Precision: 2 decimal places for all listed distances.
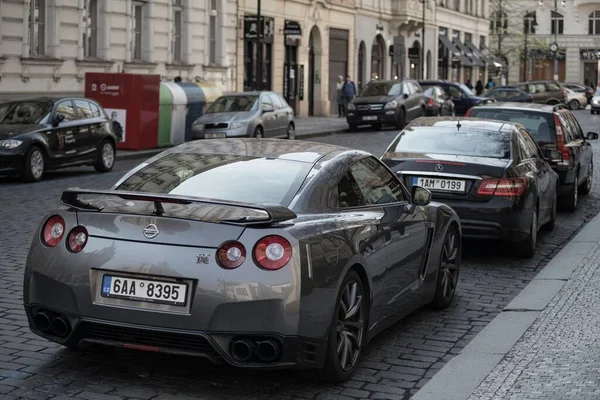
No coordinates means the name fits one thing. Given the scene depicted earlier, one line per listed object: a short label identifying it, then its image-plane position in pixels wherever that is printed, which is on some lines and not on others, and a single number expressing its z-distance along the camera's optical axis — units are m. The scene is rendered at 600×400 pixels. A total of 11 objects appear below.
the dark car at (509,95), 50.56
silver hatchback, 27.91
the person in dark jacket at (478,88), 71.25
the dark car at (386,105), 39.09
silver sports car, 6.04
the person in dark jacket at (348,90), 46.50
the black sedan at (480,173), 11.43
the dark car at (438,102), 41.81
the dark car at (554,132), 16.48
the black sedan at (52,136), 19.29
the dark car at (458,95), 46.25
